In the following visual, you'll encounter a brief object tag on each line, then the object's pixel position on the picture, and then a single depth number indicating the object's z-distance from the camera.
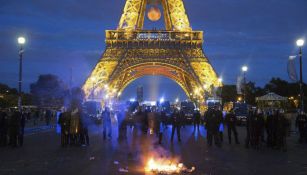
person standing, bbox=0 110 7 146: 11.93
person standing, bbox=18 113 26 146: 11.93
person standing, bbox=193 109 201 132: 21.59
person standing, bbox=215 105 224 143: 12.08
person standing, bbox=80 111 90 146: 11.67
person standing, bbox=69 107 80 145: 11.44
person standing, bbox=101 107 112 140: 13.78
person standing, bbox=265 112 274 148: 11.44
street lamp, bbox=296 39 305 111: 16.50
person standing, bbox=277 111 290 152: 10.87
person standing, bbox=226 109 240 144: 12.53
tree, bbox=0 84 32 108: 36.17
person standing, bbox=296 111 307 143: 13.42
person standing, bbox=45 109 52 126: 24.81
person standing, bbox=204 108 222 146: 11.96
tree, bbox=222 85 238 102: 38.71
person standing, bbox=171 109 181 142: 13.09
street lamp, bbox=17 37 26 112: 17.60
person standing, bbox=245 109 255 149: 11.28
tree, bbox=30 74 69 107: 47.48
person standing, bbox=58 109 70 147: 11.54
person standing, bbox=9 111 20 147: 11.64
